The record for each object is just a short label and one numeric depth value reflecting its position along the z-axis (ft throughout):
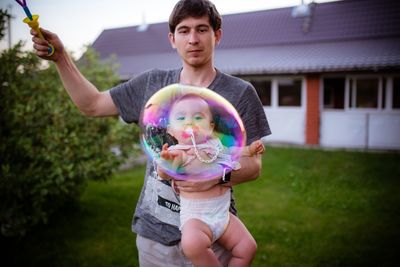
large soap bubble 5.71
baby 5.71
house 44.47
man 6.13
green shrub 15.01
